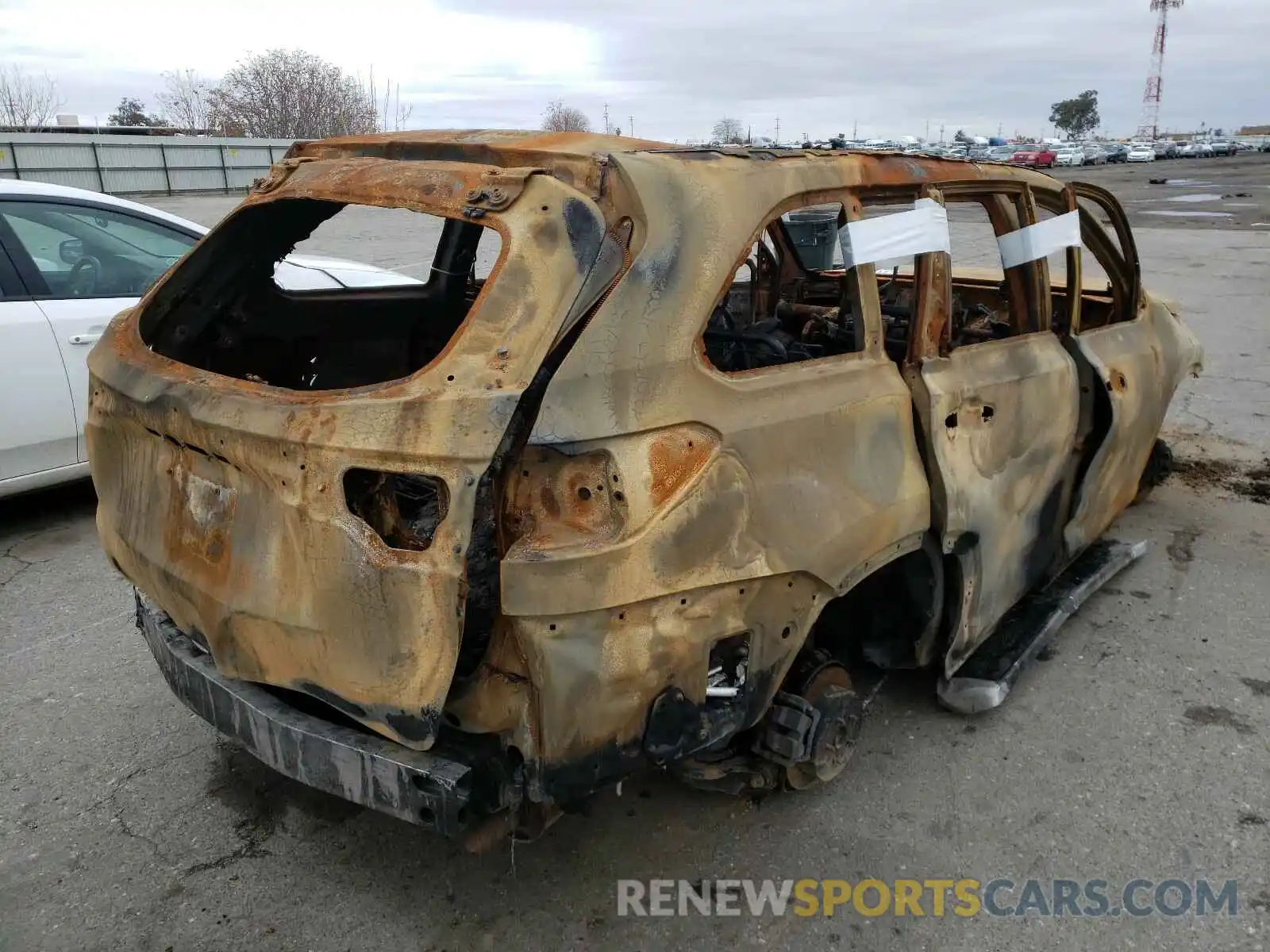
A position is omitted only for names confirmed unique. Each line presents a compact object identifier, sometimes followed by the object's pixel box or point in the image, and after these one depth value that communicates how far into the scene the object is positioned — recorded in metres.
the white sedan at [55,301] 4.50
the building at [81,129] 39.03
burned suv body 2.01
